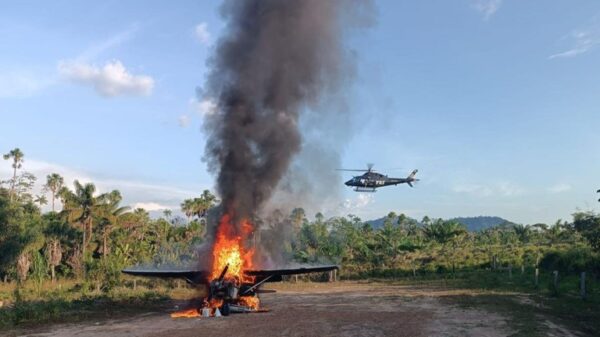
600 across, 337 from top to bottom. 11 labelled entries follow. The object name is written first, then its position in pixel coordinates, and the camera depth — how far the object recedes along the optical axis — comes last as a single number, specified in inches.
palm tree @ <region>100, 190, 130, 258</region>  2135.8
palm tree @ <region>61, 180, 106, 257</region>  2052.2
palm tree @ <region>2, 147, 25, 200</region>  3100.4
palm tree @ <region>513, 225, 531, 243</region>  3046.3
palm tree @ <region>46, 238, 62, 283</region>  1987.0
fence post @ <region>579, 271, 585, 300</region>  1007.0
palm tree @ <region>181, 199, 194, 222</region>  2785.4
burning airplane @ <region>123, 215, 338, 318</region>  893.8
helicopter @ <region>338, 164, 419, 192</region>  1574.8
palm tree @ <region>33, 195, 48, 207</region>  3043.6
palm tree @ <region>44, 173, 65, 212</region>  3095.5
